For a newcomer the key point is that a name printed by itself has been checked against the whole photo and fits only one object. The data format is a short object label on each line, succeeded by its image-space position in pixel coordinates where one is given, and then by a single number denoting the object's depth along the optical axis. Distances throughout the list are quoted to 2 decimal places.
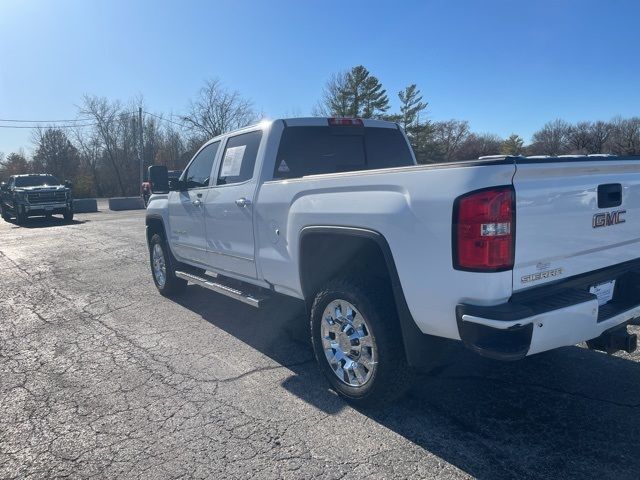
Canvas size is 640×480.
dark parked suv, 19.81
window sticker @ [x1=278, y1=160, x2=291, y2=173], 4.29
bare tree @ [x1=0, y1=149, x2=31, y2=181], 58.41
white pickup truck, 2.47
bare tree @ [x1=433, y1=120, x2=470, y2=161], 58.94
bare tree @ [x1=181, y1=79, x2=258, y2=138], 46.69
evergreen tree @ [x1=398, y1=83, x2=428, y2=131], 55.16
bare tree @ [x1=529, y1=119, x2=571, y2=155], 71.12
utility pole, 43.22
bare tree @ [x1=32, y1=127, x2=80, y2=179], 53.81
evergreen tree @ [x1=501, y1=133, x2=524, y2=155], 65.66
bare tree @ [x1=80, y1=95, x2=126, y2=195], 52.22
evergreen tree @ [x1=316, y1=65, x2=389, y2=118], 45.97
